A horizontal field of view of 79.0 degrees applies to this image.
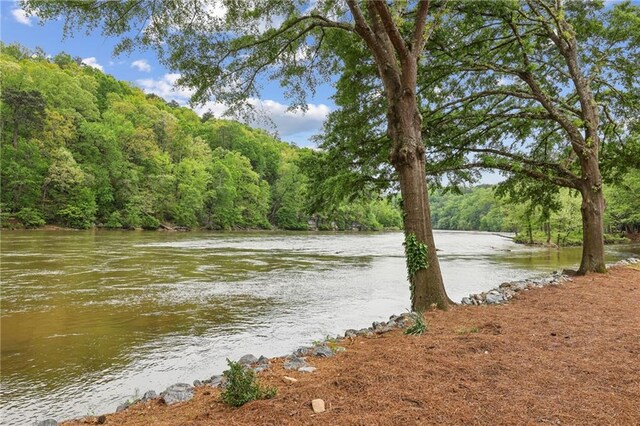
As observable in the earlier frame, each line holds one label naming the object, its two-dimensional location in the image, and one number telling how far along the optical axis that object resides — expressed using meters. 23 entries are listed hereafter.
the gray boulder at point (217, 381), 4.42
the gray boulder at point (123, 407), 4.18
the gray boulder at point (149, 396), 4.39
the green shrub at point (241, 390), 3.54
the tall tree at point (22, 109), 46.59
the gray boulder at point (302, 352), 5.43
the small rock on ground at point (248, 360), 5.42
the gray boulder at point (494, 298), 8.35
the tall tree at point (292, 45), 7.35
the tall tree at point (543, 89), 10.94
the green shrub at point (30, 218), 42.47
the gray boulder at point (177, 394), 4.05
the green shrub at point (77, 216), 46.81
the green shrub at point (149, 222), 55.97
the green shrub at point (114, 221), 51.69
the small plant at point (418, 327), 5.77
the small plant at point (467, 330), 5.68
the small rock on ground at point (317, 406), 3.26
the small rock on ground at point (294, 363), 4.68
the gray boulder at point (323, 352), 5.18
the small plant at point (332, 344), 5.40
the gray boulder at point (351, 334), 6.43
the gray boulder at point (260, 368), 4.70
